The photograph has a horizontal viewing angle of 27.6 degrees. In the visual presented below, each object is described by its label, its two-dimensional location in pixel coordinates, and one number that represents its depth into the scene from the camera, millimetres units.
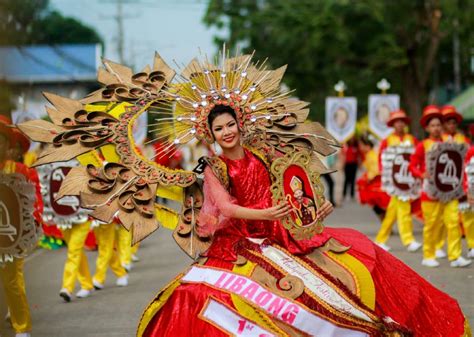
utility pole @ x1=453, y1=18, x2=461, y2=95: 38066
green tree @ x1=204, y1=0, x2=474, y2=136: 29938
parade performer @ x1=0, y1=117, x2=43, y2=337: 7191
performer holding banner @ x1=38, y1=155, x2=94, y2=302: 9570
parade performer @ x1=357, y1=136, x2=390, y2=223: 14890
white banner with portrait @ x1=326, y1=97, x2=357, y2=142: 24094
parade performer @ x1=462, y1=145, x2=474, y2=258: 10504
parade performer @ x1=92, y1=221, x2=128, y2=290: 10320
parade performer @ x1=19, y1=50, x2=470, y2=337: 5191
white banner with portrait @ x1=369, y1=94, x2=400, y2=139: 23453
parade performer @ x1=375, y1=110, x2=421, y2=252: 12648
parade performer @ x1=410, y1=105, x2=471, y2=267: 10992
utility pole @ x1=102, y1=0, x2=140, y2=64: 43769
